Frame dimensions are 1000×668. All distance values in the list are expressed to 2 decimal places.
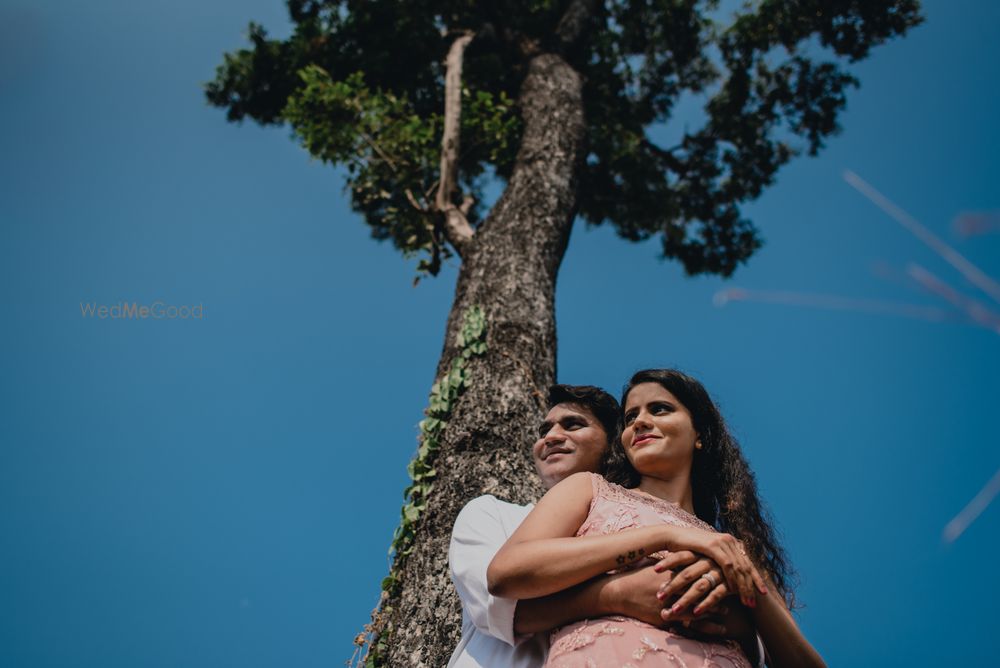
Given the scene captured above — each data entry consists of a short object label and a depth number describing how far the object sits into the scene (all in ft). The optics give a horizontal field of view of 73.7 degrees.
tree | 10.46
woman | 5.49
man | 5.64
